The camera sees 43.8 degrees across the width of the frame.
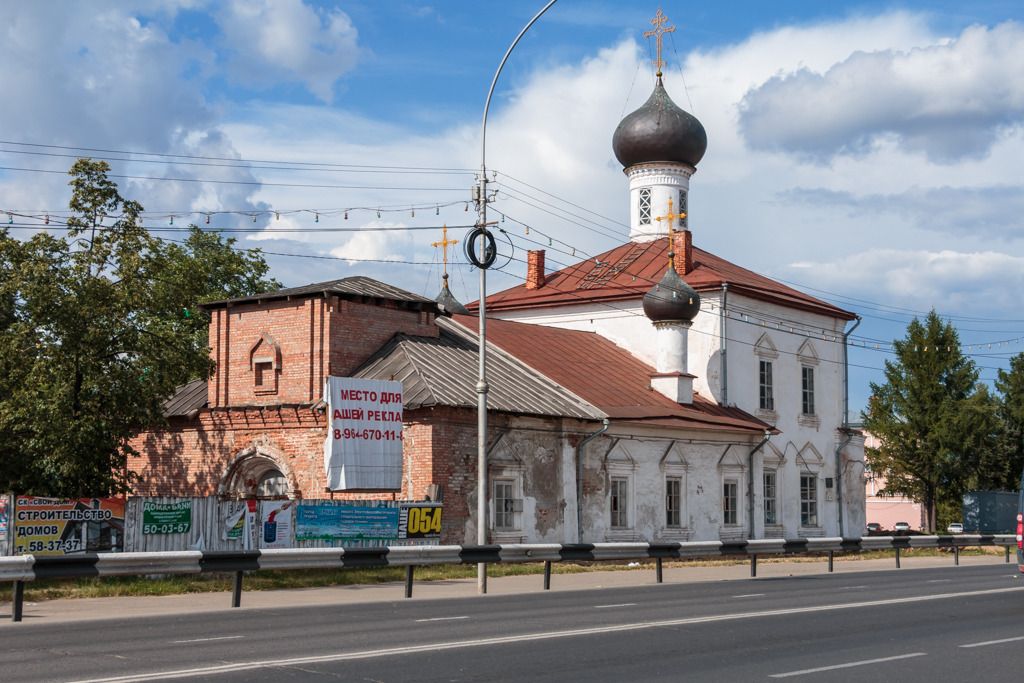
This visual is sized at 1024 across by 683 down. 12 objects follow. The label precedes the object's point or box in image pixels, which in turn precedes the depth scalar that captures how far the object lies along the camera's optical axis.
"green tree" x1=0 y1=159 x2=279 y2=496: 25.11
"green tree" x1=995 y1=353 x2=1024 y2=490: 61.06
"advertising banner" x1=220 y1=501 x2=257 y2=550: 25.20
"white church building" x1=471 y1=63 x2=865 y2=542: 34.25
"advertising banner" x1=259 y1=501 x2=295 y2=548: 25.58
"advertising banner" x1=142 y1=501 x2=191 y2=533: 24.12
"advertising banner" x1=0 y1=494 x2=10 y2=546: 22.05
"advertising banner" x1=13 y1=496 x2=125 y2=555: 22.23
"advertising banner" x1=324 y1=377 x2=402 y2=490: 27.44
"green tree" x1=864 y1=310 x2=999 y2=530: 58.41
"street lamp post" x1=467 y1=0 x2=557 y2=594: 23.14
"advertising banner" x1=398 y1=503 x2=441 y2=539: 27.50
